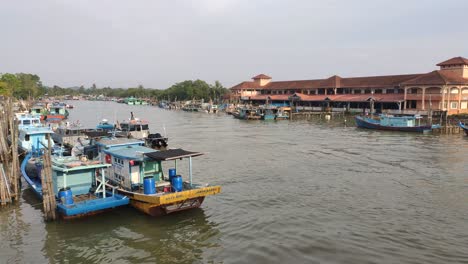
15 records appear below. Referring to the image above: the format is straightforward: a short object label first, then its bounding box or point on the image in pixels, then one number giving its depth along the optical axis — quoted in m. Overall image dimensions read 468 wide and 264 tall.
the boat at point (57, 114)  52.51
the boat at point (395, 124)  40.41
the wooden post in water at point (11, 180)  14.84
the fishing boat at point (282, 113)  62.09
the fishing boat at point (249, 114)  62.25
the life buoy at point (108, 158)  16.05
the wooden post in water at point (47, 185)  12.77
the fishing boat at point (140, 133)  30.88
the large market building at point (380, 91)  51.66
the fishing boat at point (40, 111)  53.41
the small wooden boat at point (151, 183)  13.25
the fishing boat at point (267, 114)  61.49
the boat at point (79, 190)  13.14
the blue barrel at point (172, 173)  14.58
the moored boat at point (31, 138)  24.23
